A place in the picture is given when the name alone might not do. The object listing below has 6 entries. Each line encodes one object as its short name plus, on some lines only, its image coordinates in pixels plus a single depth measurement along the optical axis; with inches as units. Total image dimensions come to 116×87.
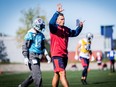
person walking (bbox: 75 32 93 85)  730.8
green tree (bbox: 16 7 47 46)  3033.5
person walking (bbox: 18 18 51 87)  479.5
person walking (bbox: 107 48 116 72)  1341.0
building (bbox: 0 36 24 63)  3120.1
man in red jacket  464.4
